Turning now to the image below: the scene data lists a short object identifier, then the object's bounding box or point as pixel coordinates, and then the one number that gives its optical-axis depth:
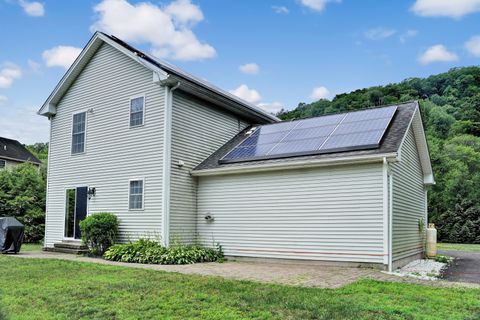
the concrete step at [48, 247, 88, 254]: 12.95
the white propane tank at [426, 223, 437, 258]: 13.30
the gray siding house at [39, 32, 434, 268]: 9.96
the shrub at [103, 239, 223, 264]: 10.64
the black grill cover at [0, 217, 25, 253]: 12.60
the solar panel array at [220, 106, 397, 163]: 10.55
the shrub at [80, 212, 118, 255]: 12.19
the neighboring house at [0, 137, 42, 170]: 37.41
